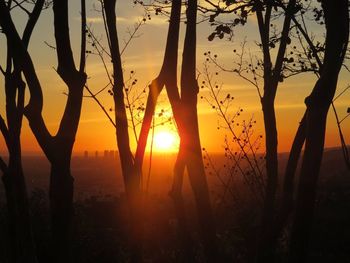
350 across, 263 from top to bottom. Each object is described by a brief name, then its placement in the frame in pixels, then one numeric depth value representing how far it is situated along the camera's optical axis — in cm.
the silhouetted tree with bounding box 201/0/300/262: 710
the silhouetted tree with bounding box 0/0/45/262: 747
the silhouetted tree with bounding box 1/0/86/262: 554
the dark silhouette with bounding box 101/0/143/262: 704
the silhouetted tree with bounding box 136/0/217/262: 612
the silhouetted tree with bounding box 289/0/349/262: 495
